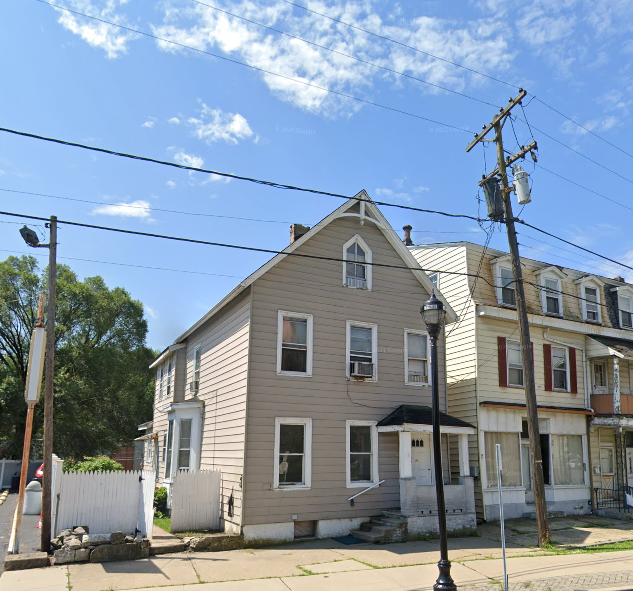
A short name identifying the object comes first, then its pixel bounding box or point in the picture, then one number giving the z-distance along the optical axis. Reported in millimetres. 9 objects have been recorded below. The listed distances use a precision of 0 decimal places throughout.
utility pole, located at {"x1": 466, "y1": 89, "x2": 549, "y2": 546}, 14570
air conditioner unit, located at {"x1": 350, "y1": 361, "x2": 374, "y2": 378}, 17188
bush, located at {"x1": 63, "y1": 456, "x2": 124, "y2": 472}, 20922
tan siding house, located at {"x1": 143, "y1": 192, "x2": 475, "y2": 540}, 15711
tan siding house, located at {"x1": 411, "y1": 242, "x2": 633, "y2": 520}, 20156
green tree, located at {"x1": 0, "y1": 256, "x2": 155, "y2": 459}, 37000
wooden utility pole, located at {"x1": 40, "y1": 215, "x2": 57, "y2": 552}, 12477
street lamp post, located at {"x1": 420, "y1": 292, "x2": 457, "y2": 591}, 9328
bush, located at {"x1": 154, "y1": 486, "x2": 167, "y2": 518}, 19422
